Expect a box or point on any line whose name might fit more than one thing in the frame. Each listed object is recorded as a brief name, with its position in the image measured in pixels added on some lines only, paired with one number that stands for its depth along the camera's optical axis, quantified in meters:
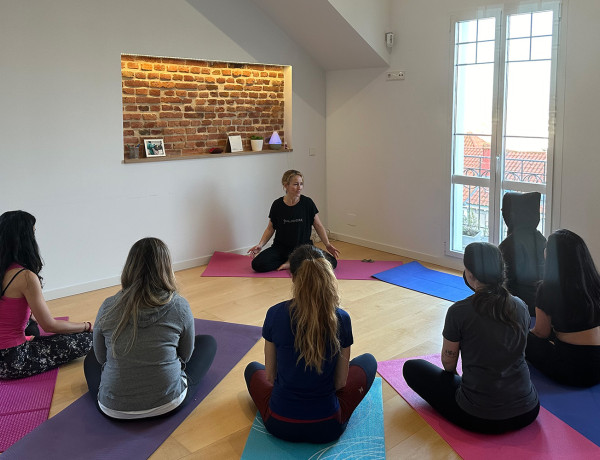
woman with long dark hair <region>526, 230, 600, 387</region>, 3.12
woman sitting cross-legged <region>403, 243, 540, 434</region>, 2.77
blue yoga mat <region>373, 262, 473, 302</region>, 5.18
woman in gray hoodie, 2.88
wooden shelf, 5.56
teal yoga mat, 2.79
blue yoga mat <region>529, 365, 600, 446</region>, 2.98
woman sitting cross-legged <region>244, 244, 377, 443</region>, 2.68
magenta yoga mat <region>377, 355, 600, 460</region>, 2.76
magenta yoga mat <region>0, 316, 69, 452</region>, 3.04
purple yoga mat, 2.83
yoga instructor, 5.82
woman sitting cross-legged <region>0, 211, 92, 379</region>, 3.38
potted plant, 6.50
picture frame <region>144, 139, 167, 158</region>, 5.75
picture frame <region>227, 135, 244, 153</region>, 6.37
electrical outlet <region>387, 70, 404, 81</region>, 6.20
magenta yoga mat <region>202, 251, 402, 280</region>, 5.74
